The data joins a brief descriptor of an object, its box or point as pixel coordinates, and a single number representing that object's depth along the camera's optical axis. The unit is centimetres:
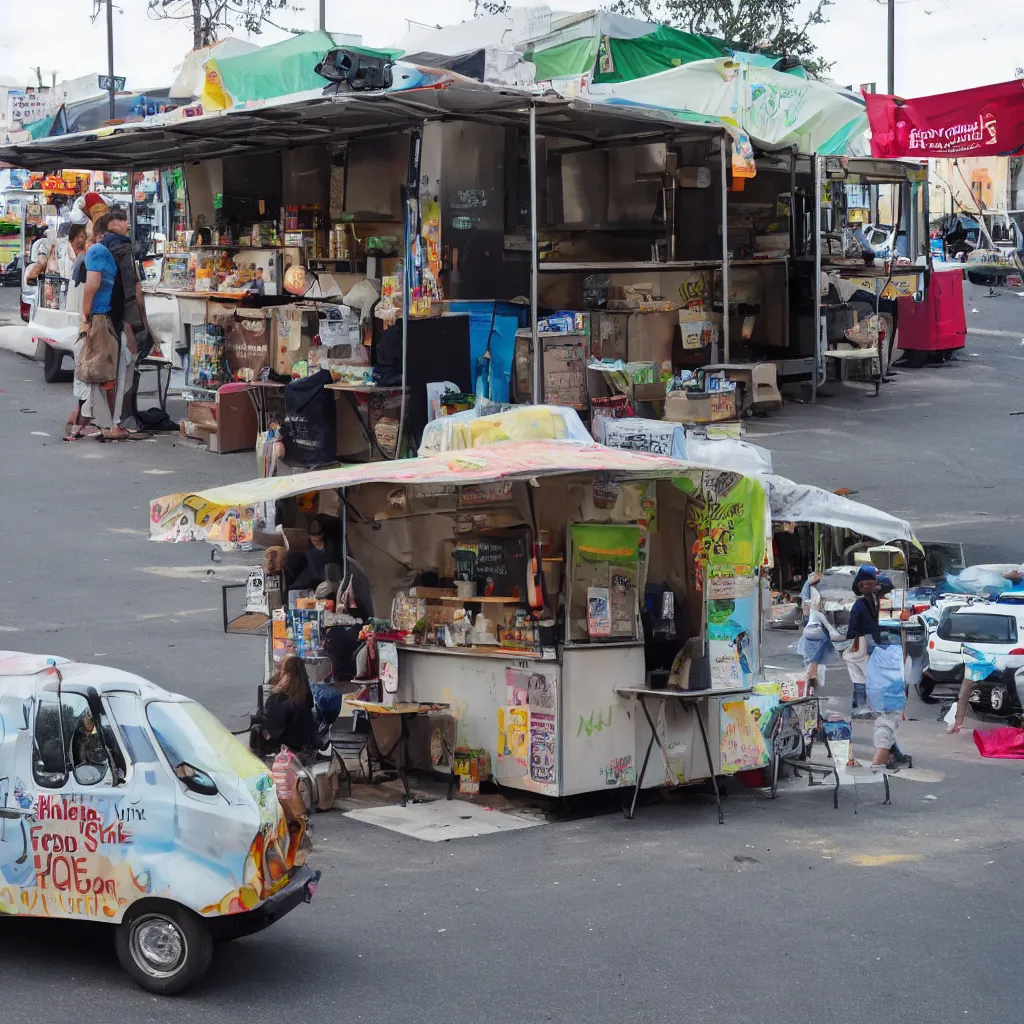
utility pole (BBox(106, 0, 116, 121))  5141
